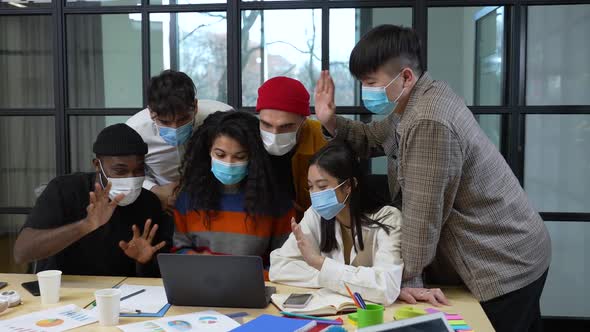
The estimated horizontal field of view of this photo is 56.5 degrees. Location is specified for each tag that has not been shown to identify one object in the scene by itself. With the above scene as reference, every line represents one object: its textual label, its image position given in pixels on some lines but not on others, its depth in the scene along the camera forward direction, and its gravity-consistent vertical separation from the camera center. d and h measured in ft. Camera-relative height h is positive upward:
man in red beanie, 7.27 -0.08
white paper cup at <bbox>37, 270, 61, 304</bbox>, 5.70 -1.65
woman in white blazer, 6.12 -1.24
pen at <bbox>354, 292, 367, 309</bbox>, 5.15 -1.66
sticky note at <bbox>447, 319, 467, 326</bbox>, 5.02 -1.81
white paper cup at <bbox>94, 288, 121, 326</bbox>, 5.09 -1.67
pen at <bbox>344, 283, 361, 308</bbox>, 5.27 -1.70
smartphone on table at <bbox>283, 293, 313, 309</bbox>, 5.46 -1.77
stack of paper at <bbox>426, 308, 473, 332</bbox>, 4.88 -1.81
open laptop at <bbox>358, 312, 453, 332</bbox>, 3.93 -1.46
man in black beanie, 6.89 -1.23
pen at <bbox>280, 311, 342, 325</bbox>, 5.08 -1.81
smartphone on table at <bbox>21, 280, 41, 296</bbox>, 6.09 -1.81
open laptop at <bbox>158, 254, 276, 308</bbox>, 5.28 -1.52
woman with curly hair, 7.27 -0.96
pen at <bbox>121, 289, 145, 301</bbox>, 5.85 -1.82
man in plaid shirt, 5.53 -0.75
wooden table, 5.21 -1.84
